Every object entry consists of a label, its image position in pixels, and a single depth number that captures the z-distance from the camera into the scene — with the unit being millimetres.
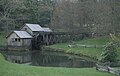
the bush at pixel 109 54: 28709
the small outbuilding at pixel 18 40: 53622
